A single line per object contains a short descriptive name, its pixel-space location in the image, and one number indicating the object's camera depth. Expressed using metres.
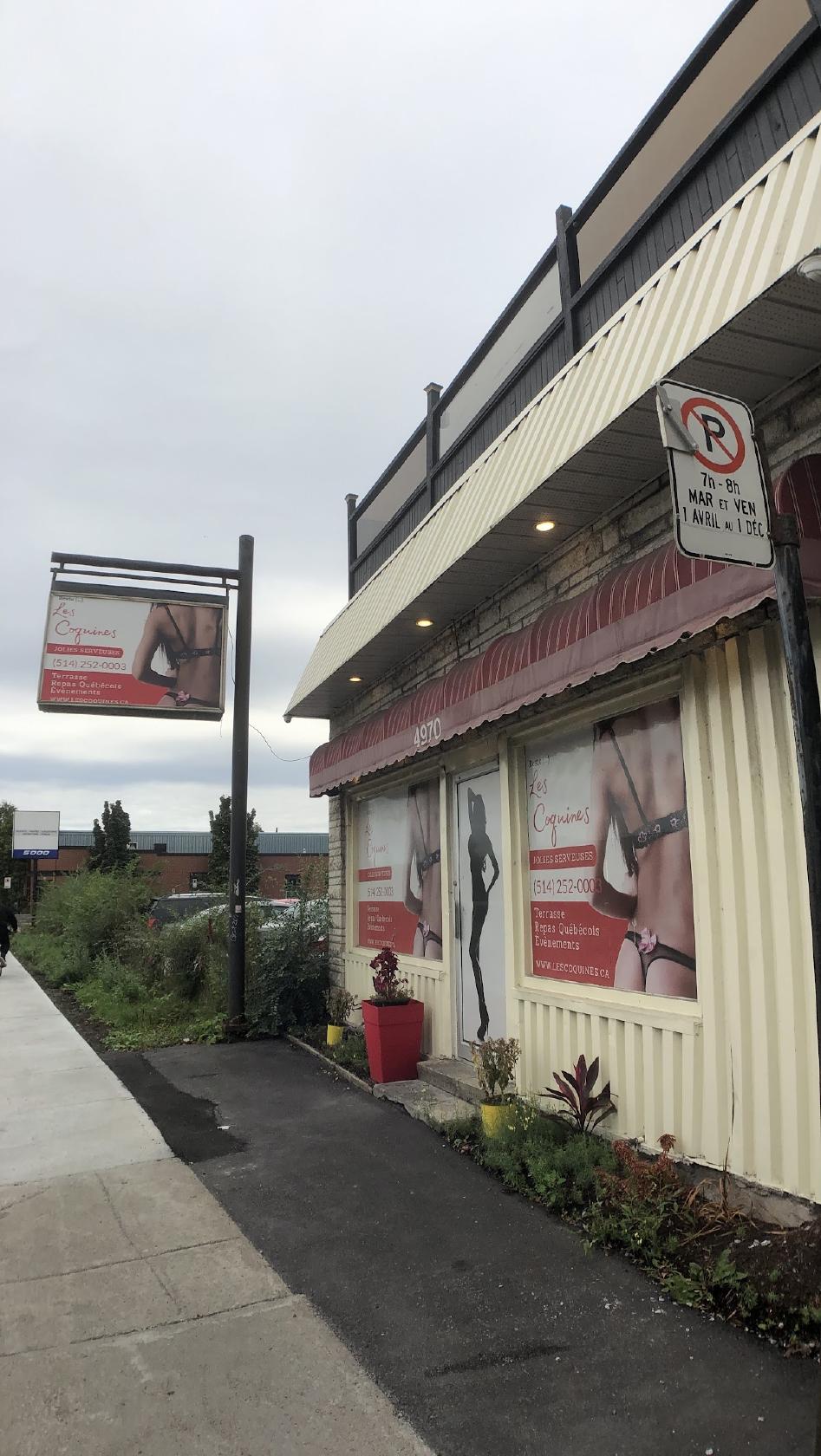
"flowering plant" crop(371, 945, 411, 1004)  7.61
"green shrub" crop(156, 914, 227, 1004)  12.20
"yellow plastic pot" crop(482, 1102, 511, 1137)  5.39
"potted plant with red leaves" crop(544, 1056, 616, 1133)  5.13
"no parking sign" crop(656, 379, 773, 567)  2.55
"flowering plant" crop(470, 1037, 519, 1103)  5.72
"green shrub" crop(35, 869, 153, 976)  16.14
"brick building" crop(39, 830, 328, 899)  50.31
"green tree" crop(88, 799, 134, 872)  47.91
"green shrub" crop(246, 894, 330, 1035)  10.17
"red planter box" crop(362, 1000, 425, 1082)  7.28
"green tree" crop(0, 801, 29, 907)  43.28
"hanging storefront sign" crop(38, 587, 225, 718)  10.47
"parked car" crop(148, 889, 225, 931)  15.03
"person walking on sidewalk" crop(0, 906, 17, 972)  17.09
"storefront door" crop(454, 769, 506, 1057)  7.05
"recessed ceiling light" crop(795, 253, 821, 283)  3.28
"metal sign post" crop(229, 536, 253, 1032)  10.02
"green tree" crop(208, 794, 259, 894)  47.84
